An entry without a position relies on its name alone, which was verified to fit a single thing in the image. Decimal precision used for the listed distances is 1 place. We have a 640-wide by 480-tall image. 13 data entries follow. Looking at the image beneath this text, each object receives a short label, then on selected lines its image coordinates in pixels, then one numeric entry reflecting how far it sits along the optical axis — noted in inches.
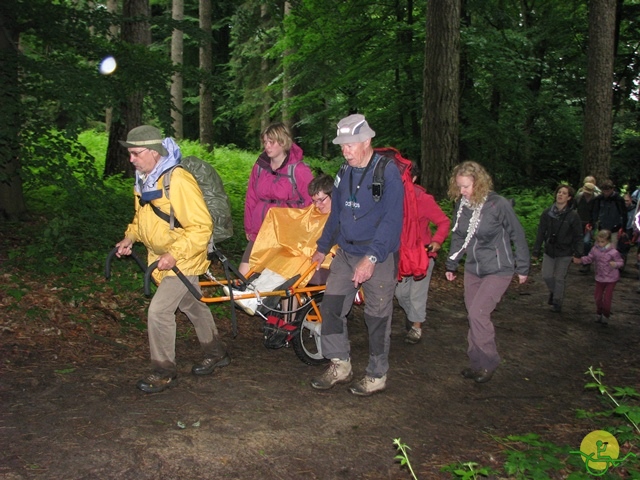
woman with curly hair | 239.1
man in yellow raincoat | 197.5
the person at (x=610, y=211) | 476.7
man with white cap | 205.2
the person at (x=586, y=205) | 507.2
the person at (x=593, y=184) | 518.4
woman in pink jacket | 245.1
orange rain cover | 239.1
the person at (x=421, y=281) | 280.7
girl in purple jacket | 358.3
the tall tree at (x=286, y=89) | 711.7
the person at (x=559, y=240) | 375.6
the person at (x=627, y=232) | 491.5
